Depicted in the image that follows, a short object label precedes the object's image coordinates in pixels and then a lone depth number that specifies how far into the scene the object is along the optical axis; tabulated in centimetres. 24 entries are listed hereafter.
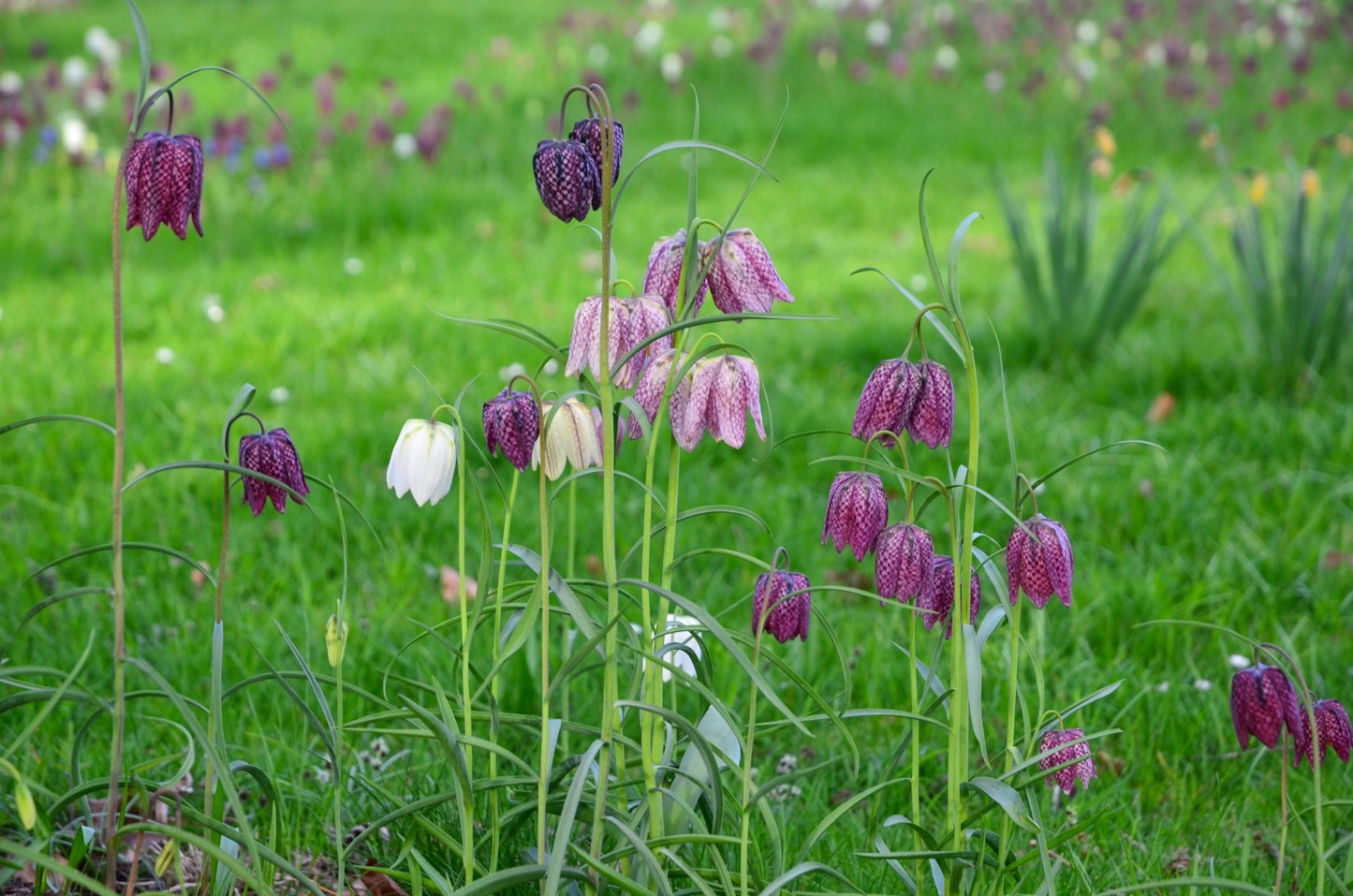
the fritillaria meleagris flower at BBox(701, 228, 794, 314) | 184
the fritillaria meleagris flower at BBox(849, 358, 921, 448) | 183
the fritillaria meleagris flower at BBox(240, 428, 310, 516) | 184
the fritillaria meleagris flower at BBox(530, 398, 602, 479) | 184
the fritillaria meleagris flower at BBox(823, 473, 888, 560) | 186
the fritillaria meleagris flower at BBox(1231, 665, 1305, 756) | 187
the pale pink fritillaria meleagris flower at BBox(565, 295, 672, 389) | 183
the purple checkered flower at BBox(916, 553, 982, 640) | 188
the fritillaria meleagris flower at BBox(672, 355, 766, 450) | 183
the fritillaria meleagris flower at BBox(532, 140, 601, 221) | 181
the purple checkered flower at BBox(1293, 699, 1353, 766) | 188
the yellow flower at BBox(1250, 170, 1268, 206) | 301
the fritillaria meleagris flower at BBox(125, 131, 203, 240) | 179
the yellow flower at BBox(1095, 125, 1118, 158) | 352
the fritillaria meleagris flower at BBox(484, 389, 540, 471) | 185
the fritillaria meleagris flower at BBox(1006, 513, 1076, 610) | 184
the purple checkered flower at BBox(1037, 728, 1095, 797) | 187
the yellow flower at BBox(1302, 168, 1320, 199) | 305
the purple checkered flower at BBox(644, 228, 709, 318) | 185
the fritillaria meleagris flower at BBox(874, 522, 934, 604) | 184
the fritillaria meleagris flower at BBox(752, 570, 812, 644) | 188
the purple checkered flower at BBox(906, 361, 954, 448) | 183
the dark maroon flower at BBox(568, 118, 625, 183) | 183
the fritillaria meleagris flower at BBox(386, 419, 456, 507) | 184
